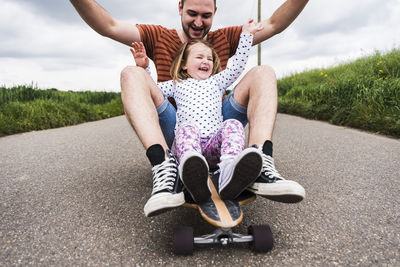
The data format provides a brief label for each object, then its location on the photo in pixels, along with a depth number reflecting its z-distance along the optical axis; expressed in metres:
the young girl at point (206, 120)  1.16
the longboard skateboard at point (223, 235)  1.10
